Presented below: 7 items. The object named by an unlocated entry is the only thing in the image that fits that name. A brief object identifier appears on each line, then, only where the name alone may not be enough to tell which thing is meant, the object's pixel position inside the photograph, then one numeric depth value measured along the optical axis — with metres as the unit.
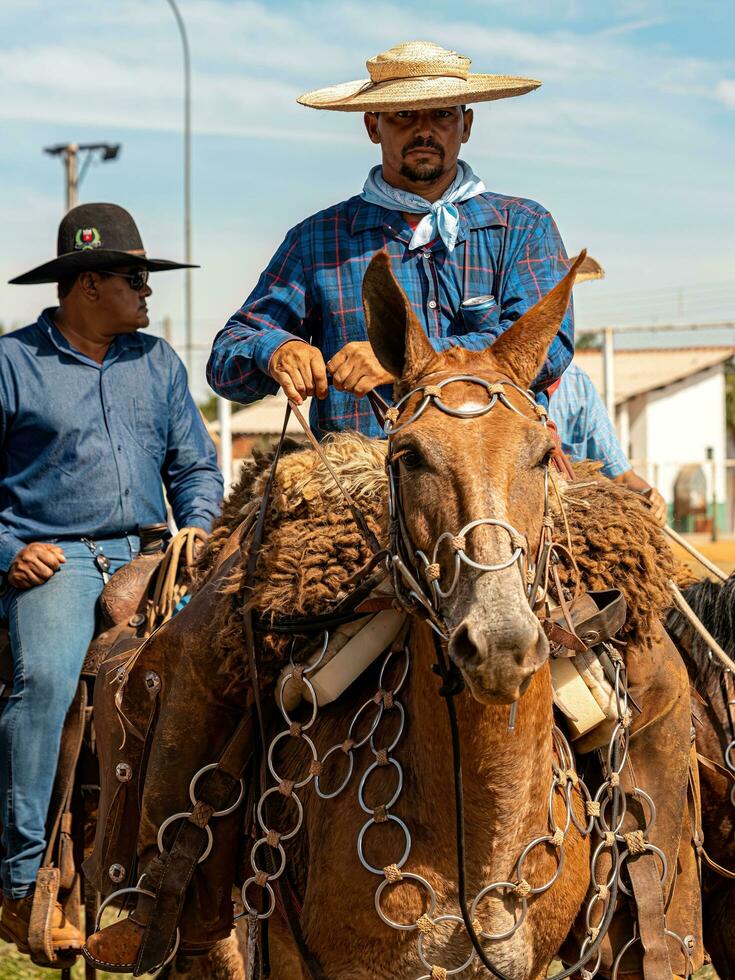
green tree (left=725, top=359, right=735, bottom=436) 52.50
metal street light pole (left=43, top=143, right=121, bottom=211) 31.11
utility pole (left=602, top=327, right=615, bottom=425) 17.73
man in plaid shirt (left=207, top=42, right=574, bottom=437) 4.61
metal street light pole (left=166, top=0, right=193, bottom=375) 27.53
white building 37.94
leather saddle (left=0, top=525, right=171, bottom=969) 5.65
